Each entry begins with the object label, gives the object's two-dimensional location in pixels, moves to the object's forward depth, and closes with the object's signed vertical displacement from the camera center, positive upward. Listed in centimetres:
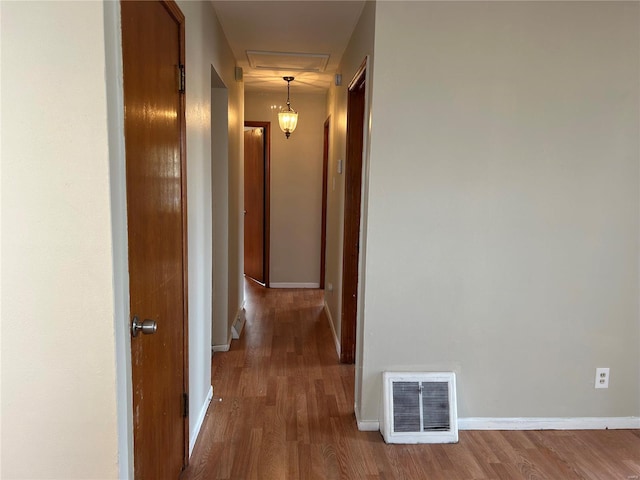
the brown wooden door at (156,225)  130 -14
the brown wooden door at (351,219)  307 -21
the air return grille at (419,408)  229 -114
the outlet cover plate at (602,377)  242 -101
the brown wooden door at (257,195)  536 -9
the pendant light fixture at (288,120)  469 +74
